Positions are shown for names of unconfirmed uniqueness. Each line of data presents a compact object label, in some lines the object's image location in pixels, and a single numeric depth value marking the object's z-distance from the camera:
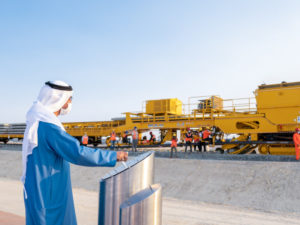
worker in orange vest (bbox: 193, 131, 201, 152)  16.83
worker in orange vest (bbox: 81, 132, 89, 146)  20.94
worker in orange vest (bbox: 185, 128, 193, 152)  15.88
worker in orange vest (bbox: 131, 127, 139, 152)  16.91
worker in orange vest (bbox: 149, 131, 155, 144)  18.81
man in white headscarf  1.93
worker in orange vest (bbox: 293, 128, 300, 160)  11.67
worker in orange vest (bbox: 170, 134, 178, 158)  14.50
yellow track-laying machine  13.72
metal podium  1.72
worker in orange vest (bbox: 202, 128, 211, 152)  15.99
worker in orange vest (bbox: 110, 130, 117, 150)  19.27
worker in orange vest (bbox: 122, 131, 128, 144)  20.08
